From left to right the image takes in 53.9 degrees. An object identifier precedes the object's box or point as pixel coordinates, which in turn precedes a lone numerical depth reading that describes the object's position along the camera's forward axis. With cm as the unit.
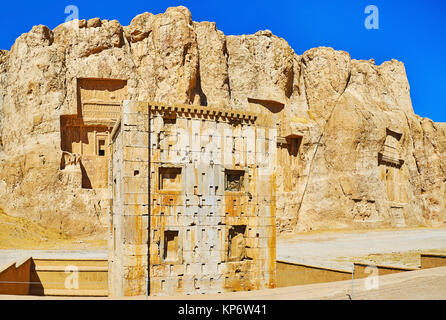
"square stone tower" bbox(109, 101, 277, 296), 1568
